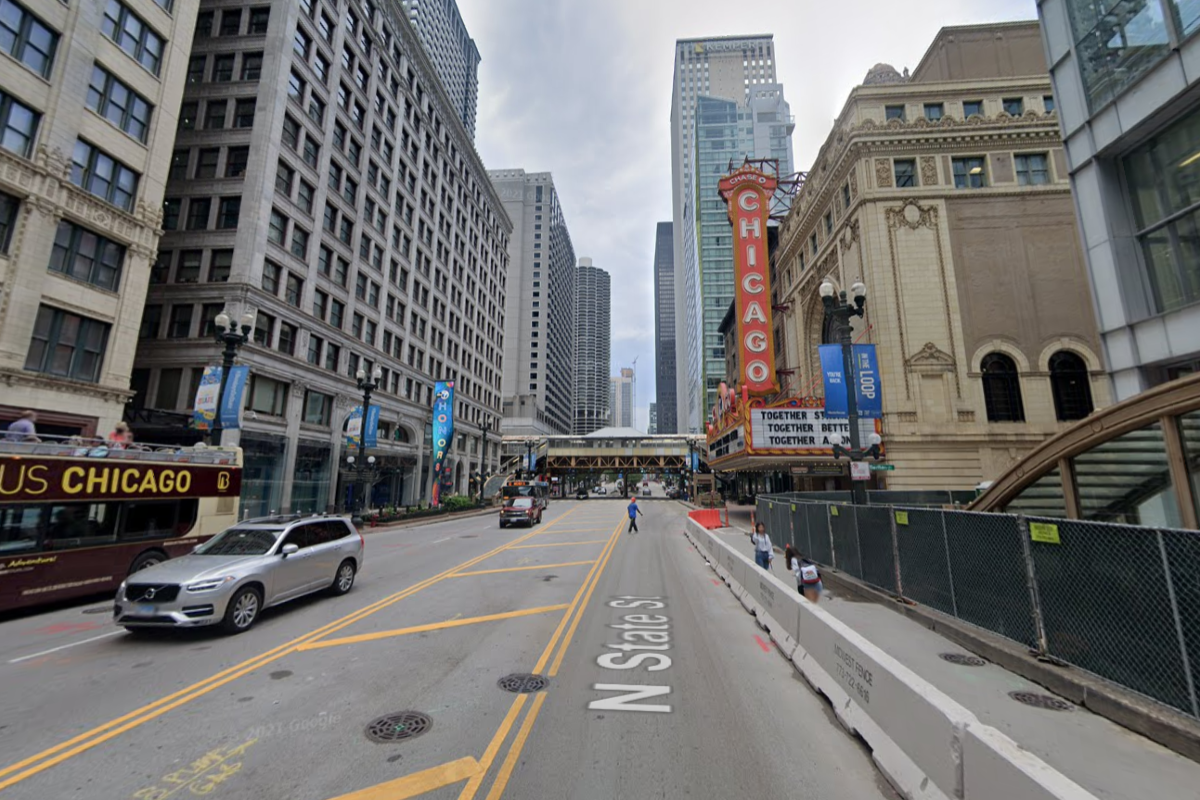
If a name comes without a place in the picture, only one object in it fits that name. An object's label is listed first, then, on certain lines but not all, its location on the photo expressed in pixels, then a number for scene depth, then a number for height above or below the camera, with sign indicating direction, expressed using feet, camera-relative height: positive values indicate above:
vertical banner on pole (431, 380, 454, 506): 126.21 +16.32
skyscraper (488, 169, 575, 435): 393.09 +146.94
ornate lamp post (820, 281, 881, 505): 42.32 +12.59
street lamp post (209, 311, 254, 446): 52.13 +14.63
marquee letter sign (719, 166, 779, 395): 98.69 +42.41
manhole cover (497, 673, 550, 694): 20.39 -7.67
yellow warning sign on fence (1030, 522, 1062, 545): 21.49 -1.71
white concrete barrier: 10.26 -5.91
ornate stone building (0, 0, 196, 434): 60.75 +36.46
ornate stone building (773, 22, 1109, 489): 82.79 +37.81
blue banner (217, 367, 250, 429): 63.72 +11.51
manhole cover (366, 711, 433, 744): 16.56 -7.70
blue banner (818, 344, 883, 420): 53.72 +12.18
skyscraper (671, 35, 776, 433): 448.24 +364.33
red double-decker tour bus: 31.50 -1.82
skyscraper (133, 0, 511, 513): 97.50 +54.75
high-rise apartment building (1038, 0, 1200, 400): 36.96 +24.79
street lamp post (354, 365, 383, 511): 90.33 +13.97
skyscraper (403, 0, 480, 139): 379.55 +348.85
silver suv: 25.29 -4.78
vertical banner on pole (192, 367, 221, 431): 56.18 +9.43
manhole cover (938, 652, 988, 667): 23.71 -7.65
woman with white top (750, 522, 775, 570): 40.83 -4.50
